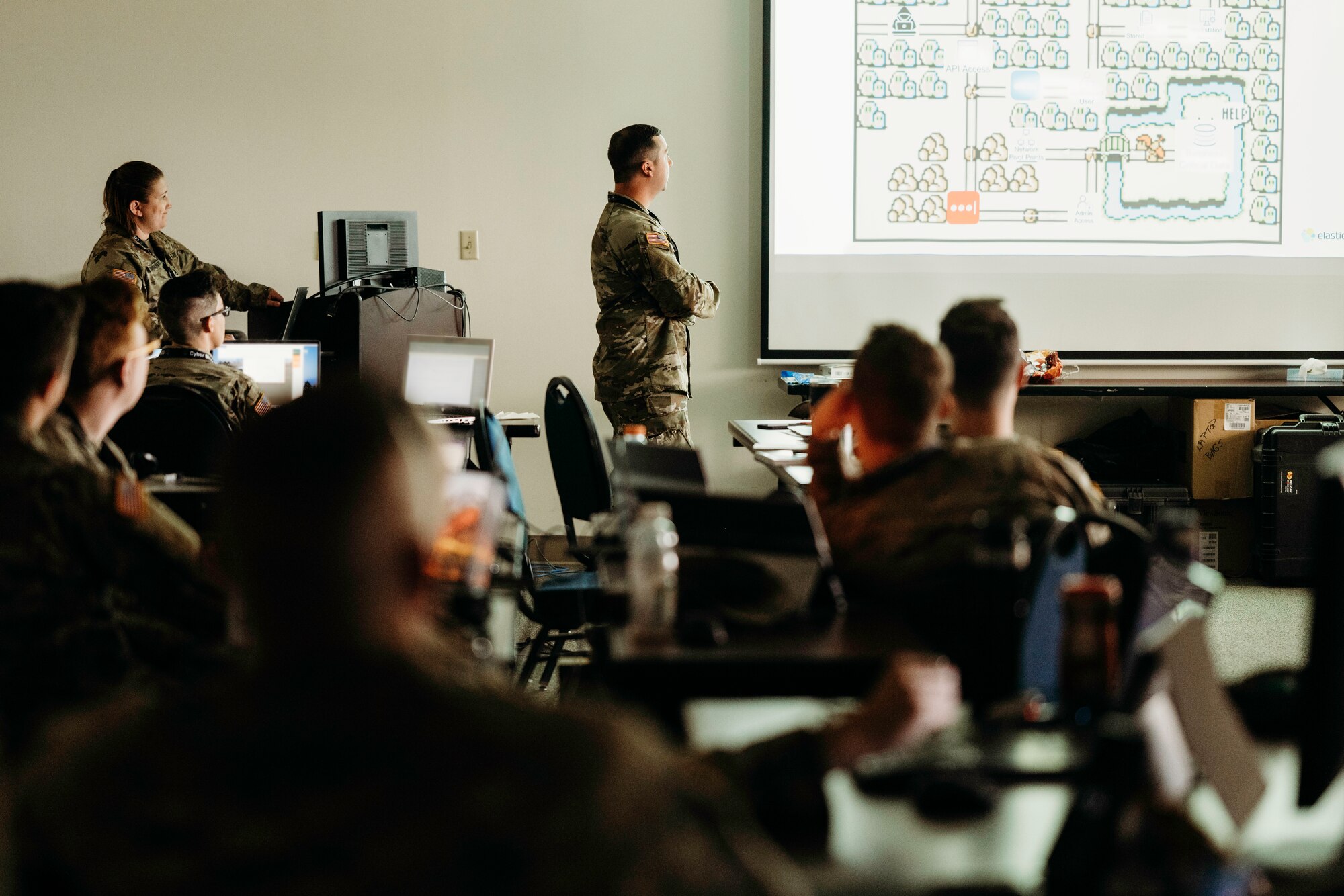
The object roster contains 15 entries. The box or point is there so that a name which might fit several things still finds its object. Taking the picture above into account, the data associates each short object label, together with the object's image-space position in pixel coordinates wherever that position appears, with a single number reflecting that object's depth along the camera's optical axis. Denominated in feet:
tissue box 34.21
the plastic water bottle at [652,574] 9.94
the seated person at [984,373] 13.73
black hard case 32.09
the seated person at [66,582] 9.42
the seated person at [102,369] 12.74
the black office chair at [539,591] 19.12
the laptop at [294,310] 29.55
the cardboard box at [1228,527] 34.30
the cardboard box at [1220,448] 33.24
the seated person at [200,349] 20.54
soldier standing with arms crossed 27.12
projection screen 34.27
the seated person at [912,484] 11.36
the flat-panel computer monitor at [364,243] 29.76
